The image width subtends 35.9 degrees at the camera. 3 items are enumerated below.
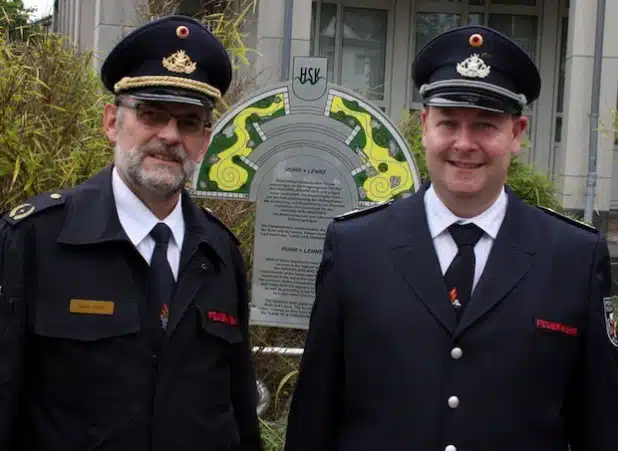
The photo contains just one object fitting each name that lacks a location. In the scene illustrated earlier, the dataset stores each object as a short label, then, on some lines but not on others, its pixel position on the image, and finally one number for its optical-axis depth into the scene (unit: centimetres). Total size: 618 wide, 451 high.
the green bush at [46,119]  477
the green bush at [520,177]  819
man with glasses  259
